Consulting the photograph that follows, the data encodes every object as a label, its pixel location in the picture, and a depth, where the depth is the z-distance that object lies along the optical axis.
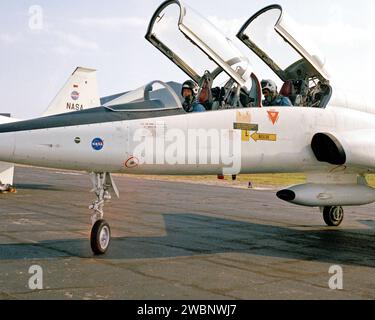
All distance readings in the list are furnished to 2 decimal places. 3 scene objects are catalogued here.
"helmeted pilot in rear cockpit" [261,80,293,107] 9.91
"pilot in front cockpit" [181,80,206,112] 8.95
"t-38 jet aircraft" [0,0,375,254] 7.96
